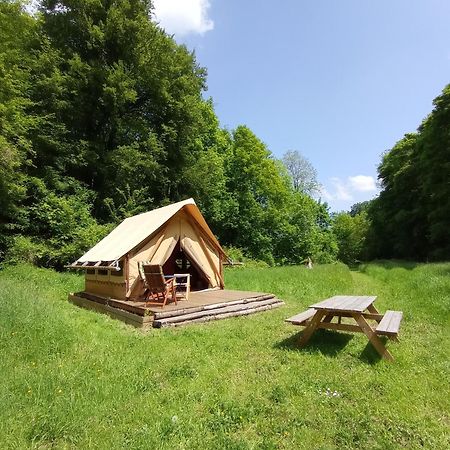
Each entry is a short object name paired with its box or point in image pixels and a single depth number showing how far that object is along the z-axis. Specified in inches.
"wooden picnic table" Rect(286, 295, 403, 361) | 199.9
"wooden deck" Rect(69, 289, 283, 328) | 300.8
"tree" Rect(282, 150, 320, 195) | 1573.6
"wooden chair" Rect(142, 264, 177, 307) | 334.0
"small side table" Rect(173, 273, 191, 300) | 379.9
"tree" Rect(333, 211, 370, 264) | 1894.7
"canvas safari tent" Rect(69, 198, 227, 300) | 379.6
